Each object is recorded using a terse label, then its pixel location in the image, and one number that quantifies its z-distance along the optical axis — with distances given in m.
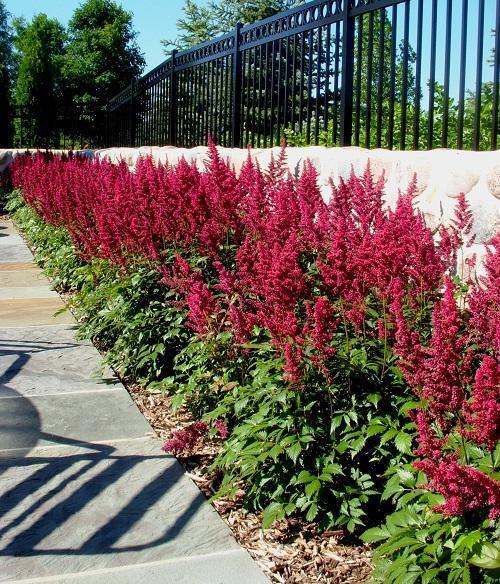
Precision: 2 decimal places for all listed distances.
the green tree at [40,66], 34.06
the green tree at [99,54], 39.09
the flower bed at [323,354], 2.51
